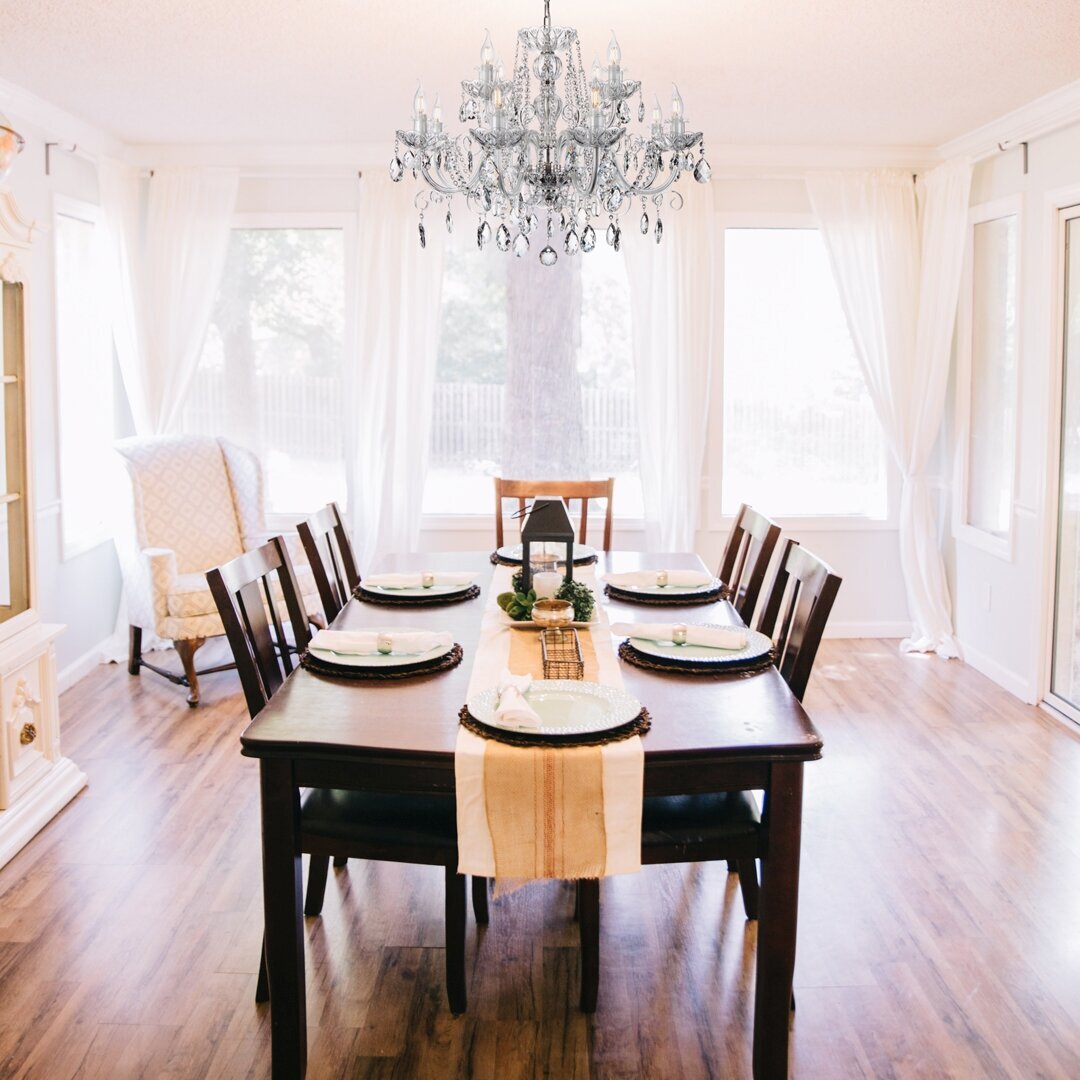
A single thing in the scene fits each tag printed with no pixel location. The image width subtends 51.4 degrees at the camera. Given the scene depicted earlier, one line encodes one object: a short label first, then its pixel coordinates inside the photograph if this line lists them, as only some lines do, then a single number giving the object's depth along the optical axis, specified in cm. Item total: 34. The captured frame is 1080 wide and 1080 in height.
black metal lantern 283
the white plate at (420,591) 320
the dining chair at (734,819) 223
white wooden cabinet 328
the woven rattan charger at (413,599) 316
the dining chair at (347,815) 226
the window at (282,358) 559
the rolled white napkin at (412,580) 331
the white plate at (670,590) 321
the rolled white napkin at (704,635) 257
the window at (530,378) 559
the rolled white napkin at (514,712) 204
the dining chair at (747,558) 329
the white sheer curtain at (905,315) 538
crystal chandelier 287
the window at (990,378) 495
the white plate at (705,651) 247
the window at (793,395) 564
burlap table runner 198
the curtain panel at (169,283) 534
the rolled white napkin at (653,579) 333
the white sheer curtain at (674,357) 541
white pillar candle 285
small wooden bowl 276
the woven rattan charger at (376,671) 242
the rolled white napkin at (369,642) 254
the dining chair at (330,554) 334
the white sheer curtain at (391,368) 538
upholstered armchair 461
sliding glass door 445
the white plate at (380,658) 244
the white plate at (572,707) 204
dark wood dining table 201
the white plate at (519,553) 372
